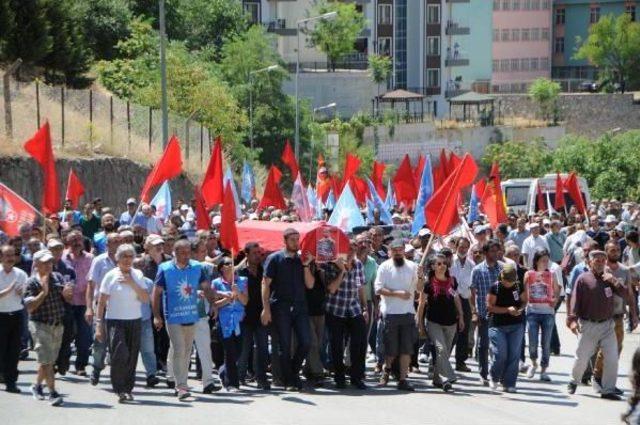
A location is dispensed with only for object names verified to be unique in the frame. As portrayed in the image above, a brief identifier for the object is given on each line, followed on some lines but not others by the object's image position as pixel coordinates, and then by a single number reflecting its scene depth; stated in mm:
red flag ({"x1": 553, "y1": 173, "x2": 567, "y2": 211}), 35250
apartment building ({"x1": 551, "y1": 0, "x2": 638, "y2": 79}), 125500
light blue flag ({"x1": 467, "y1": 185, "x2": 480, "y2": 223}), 31109
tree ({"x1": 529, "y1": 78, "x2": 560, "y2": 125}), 97562
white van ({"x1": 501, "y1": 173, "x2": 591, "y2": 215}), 37844
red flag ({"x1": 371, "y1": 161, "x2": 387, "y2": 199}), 35294
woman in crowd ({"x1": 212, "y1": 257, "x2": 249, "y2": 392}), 15484
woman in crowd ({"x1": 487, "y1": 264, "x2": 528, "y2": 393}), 15938
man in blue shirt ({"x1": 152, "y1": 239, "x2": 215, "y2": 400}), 14773
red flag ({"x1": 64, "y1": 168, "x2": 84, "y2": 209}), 25469
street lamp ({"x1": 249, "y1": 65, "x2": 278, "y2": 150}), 55688
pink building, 119625
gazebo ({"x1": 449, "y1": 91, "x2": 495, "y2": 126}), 93281
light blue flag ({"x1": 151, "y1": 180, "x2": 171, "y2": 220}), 24875
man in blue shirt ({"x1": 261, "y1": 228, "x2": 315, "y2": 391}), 15570
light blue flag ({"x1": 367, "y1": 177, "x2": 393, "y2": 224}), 28991
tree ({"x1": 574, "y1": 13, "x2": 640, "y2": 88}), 114250
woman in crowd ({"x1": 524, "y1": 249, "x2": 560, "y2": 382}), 16844
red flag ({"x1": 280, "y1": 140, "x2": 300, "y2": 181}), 31141
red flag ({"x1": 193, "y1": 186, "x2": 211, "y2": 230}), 20203
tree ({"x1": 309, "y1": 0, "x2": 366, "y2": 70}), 87438
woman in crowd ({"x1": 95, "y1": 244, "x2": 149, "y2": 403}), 14312
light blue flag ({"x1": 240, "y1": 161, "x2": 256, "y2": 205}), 34222
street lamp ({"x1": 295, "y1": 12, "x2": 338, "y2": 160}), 52828
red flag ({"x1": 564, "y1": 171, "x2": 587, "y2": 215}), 33312
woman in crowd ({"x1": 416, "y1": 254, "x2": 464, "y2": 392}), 16094
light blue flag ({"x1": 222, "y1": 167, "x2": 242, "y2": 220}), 23641
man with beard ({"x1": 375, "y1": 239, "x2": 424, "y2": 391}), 15891
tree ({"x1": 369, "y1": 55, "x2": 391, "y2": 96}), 88062
